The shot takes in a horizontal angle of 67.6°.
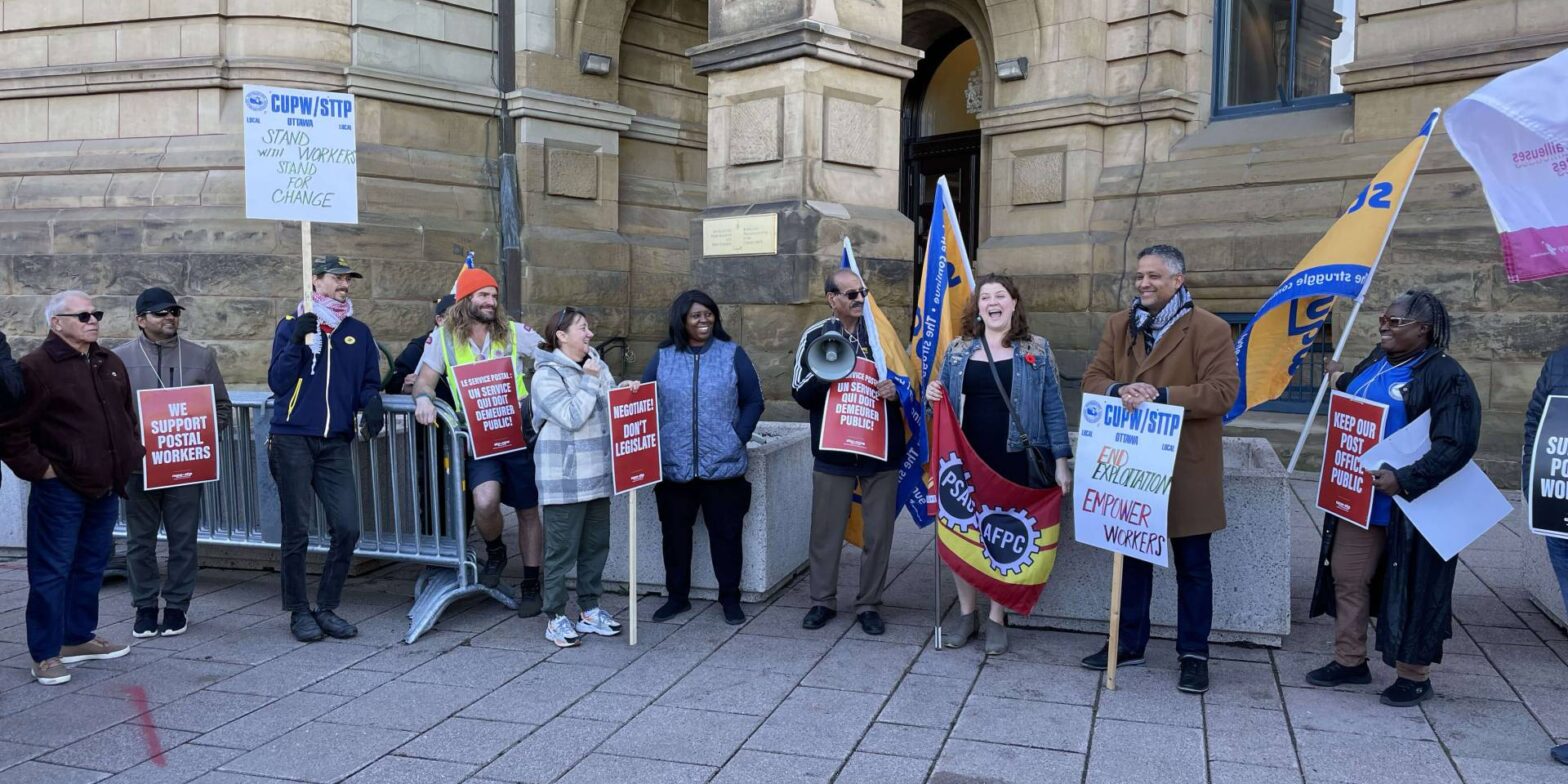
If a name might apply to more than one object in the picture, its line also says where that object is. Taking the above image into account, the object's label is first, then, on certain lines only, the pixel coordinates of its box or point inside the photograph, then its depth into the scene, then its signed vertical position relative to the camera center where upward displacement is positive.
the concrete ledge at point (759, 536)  6.64 -1.31
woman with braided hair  4.91 -0.95
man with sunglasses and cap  6.21 -1.11
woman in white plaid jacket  5.98 -0.73
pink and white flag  4.79 +0.70
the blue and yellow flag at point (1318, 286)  5.91 +0.17
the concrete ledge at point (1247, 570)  5.76 -1.27
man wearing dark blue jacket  6.07 -0.62
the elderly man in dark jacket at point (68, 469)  5.41 -0.79
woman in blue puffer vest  6.28 -0.66
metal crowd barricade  6.43 -1.14
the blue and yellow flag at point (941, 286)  6.20 +0.15
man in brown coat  5.22 -0.35
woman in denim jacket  5.71 -0.37
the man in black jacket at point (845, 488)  6.19 -0.94
